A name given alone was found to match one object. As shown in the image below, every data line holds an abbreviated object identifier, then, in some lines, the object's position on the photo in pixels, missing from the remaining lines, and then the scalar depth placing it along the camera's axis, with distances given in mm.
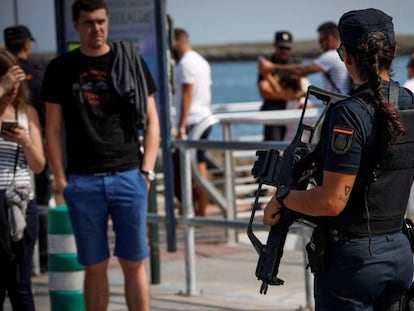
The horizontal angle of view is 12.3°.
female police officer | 6751
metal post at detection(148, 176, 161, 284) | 13866
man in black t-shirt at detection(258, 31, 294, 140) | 19475
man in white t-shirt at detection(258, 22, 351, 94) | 16002
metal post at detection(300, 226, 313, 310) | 11724
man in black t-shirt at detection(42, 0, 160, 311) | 10697
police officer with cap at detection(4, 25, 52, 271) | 15285
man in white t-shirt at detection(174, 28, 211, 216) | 18029
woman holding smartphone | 10231
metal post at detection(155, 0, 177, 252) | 13069
